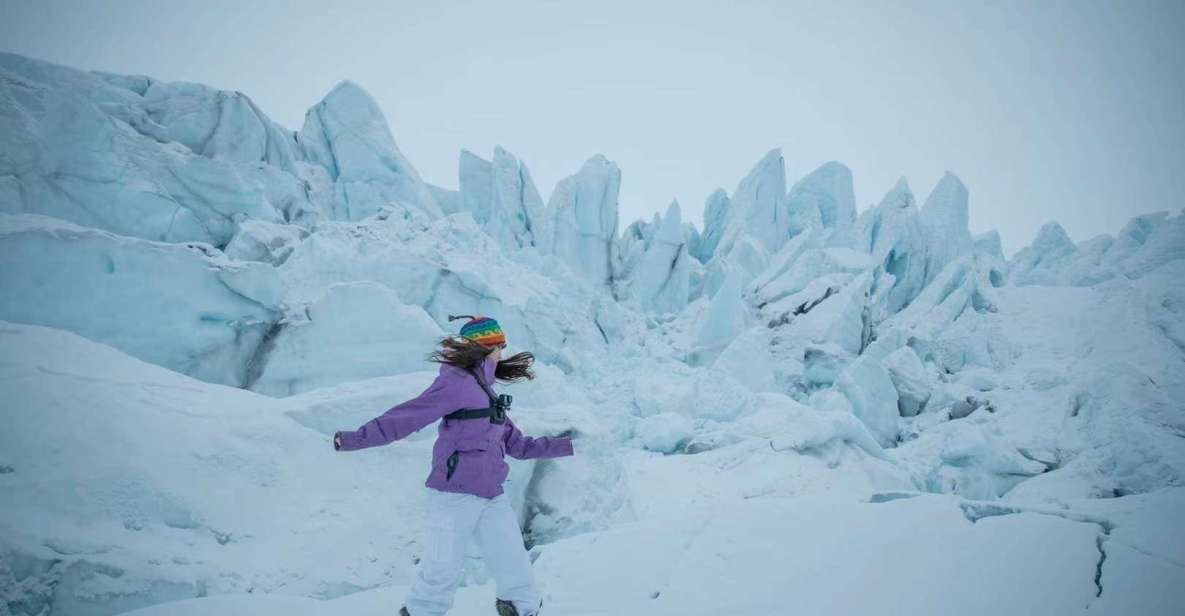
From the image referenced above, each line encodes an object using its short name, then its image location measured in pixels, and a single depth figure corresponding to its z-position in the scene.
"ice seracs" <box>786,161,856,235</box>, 34.03
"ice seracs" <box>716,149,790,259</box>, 32.97
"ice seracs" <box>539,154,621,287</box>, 28.09
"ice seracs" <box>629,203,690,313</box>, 27.17
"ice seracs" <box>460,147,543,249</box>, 29.58
